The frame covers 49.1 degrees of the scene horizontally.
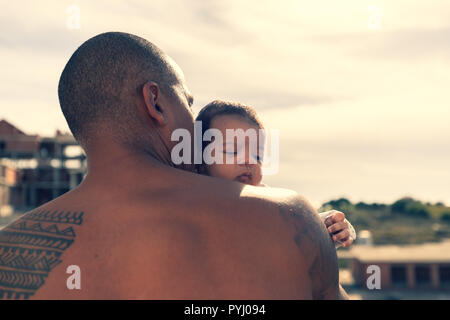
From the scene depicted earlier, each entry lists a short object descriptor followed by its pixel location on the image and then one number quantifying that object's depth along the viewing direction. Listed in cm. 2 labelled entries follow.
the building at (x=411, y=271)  2980
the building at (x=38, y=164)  4588
